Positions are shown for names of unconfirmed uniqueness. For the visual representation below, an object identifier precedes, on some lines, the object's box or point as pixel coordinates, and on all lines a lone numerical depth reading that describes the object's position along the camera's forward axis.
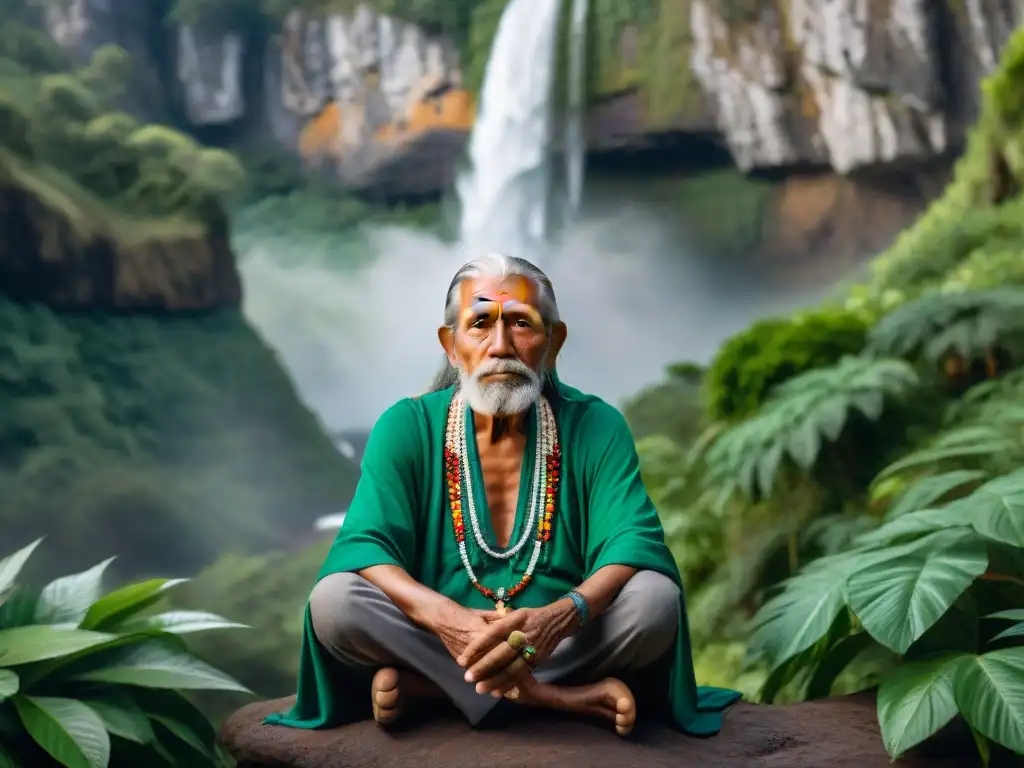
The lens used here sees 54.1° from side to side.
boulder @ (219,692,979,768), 2.03
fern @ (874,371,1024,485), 3.13
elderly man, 2.12
